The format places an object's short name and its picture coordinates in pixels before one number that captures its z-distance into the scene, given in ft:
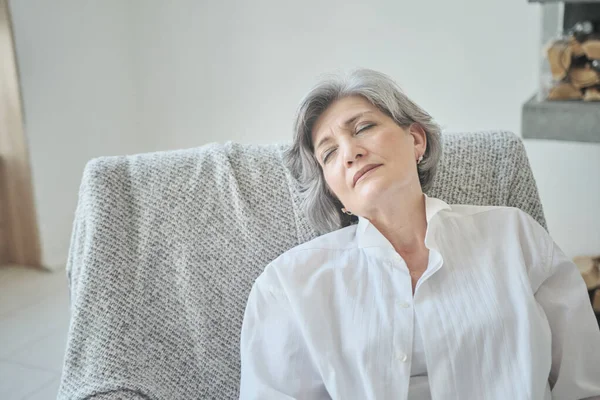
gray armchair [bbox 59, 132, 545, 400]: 4.37
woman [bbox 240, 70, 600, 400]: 4.06
